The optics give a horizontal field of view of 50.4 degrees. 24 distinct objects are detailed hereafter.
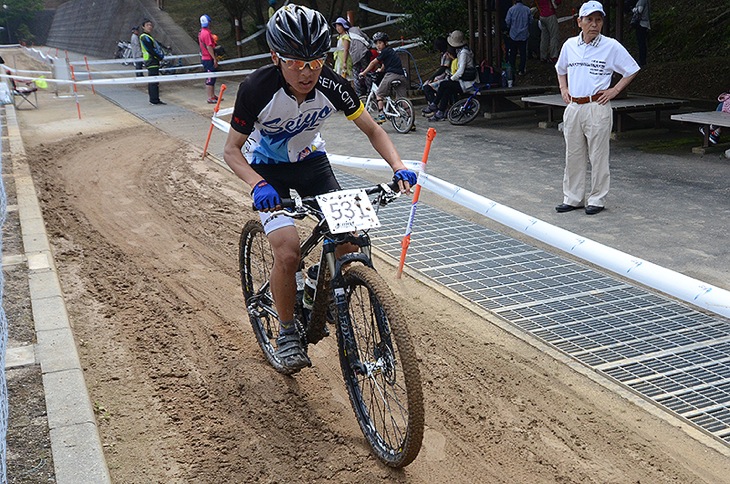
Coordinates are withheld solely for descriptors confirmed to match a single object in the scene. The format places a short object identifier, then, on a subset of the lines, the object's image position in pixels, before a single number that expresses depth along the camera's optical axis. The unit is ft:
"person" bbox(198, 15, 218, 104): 69.92
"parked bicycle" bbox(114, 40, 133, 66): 116.98
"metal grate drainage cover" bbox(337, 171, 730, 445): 15.24
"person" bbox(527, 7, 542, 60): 67.46
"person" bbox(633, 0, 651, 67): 56.85
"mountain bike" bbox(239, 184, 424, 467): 12.27
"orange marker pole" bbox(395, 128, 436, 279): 22.24
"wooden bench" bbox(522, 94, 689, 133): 42.27
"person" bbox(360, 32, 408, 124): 51.44
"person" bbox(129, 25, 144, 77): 95.04
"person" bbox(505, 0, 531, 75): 61.05
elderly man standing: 27.30
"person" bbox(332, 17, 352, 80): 57.11
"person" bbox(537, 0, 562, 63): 64.03
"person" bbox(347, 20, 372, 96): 57.41
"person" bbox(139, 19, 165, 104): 69.33
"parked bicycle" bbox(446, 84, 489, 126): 50.98
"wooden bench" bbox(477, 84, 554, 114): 53.42
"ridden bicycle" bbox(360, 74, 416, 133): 48.98
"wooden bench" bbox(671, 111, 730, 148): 35.65
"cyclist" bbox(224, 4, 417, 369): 13.55
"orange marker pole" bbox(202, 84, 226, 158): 43.05
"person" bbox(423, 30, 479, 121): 51.01
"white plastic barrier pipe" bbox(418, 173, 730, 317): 11.93
